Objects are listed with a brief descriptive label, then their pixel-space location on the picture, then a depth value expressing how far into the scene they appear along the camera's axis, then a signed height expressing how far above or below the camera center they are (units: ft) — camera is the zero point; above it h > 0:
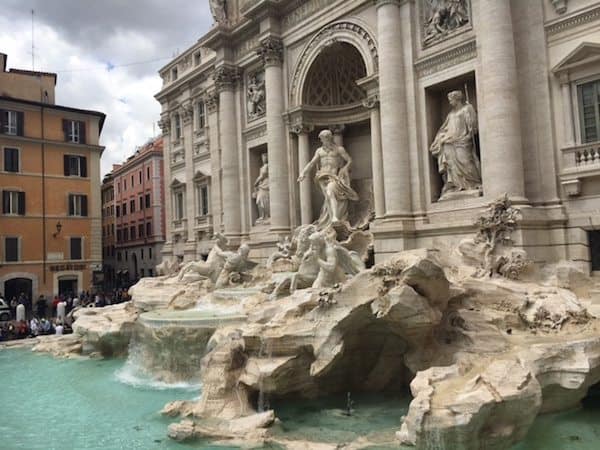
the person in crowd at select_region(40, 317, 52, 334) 67.87 -6.78
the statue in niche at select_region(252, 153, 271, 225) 69.67 +9.07
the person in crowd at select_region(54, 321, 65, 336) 64.64 -6.84
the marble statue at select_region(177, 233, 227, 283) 57.47 -0.17
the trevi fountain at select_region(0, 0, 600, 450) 27.14 -1.11
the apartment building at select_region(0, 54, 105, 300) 95.04 +15.34
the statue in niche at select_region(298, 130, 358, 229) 57.11 +8.88
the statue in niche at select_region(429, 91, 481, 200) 45.65 +9.11
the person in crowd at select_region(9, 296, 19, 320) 81.75 -5.17
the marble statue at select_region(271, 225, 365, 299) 39.19 -0.58
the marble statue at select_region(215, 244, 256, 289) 55.77 -0.43
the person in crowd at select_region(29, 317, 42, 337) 66.85 -6.76
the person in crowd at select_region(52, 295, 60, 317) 84.72 -5.27
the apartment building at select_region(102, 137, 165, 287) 137.39 +14.59
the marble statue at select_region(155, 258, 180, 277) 81.95 -0.09
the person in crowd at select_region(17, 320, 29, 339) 65.92 -6.93
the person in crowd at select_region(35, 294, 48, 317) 80.02 -5.17
